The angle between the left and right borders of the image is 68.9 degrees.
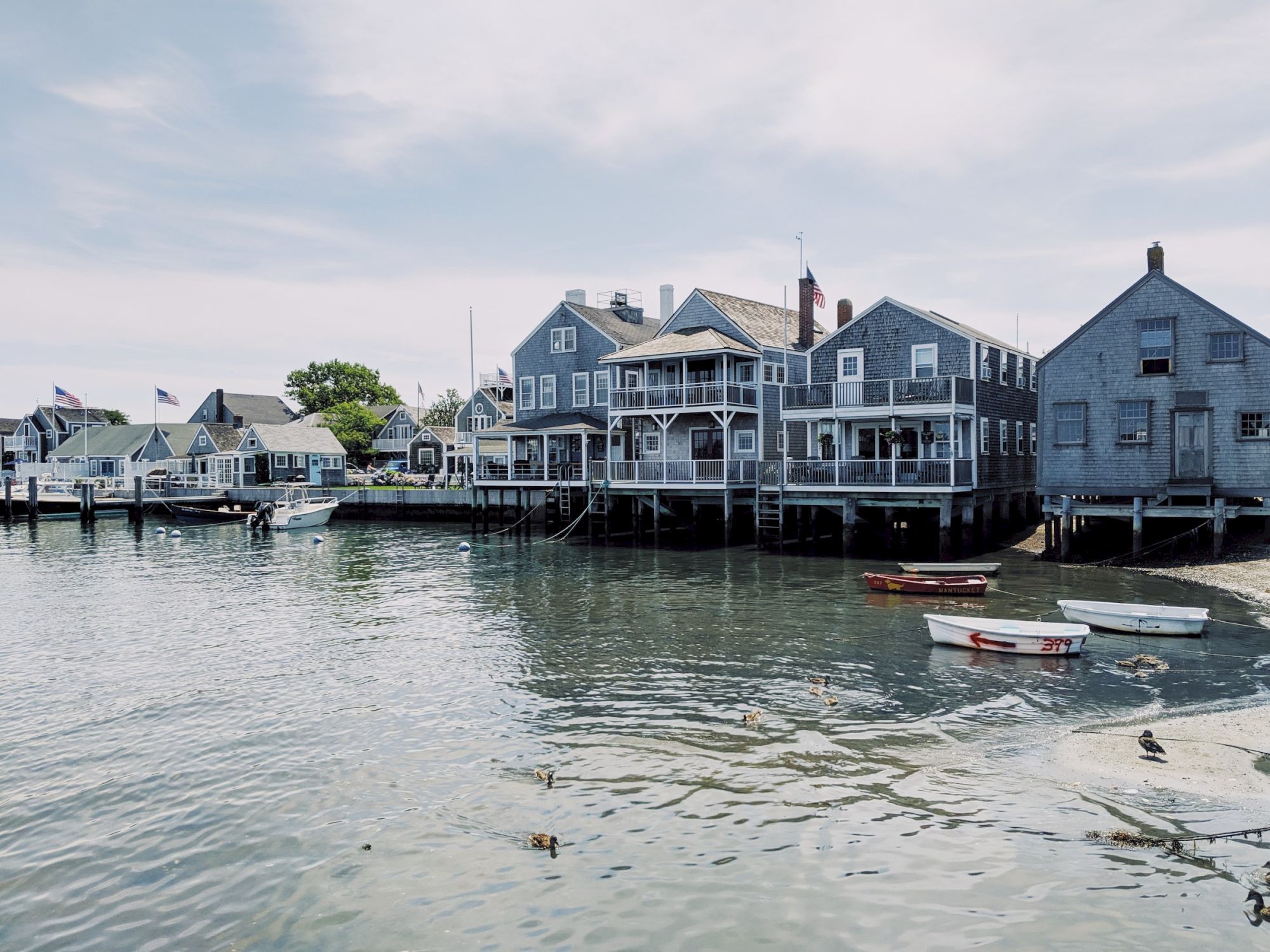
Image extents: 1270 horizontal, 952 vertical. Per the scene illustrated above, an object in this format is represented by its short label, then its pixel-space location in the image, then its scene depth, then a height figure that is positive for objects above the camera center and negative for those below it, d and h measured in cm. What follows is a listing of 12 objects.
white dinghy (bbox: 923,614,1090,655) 1973 -393
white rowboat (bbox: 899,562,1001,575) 3011 -372
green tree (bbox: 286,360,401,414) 11962 +1021
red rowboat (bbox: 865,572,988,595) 2814 -397
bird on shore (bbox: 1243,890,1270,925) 891 -449
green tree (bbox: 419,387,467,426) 11988 +693
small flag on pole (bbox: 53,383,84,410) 7338 +550
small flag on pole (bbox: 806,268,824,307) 4069 +714
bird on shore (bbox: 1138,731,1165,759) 1298 -412
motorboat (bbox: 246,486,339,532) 5791 -316
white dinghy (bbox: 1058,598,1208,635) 2144 -390
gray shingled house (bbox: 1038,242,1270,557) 3262 +143
